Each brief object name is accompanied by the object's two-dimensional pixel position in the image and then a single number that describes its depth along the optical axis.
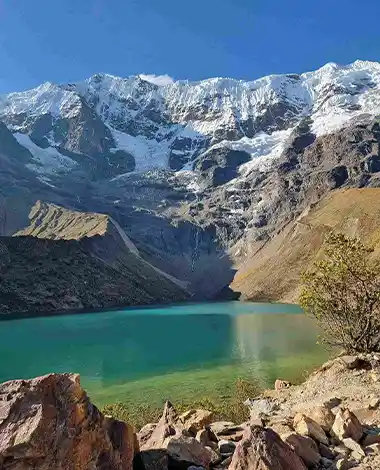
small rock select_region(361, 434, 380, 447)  11.91
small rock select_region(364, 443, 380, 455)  11.15
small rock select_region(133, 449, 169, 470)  10.14
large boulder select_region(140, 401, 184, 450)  11.05
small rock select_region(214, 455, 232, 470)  10.47
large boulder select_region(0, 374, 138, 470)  8.35
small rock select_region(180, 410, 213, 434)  13.48
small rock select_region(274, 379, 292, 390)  28.95
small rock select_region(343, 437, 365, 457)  11.22
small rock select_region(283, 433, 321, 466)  10.63
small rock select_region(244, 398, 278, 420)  20.56
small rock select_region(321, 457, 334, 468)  10.63
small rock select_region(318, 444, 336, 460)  11.10
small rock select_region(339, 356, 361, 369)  23.94
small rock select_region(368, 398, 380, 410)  16.17
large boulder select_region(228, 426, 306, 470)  9.44
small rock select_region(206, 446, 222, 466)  10.69
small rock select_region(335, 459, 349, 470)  10.53
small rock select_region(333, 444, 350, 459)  11.20
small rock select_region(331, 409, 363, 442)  12.20
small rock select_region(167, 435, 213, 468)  10.43
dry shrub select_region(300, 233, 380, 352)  27.36
